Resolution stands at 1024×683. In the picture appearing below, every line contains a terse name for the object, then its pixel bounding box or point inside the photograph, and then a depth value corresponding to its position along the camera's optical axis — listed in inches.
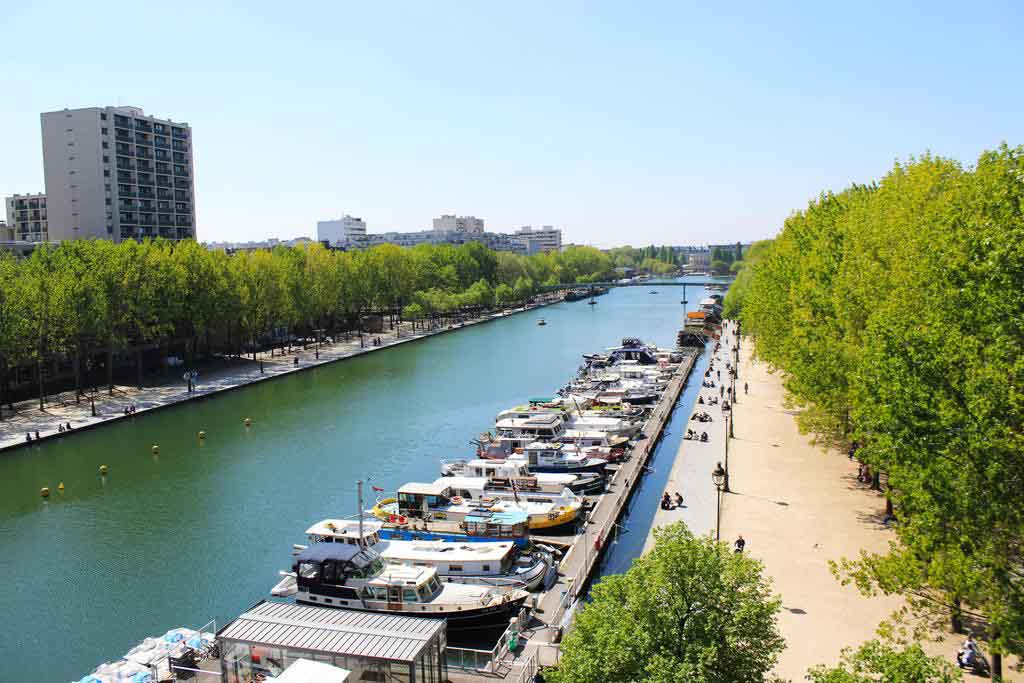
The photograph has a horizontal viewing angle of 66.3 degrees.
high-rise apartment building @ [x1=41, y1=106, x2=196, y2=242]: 3710.6
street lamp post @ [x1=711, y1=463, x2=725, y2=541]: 1029.2
